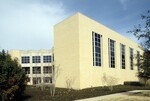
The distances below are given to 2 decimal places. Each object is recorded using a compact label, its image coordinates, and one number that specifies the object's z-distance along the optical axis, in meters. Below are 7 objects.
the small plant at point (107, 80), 18.80
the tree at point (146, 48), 9.93
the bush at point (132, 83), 22.12
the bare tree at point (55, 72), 17.33
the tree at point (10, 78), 8.29
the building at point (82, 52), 15.92
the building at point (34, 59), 31.41
